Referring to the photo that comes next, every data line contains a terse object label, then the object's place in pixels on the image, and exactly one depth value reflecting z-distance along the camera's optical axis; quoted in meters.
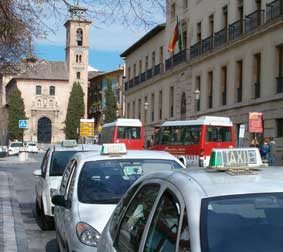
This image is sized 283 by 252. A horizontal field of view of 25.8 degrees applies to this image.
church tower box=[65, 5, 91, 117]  129.62
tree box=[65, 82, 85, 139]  124.44
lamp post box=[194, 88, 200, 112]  43.94
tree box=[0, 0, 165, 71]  12.14
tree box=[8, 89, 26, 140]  122.62
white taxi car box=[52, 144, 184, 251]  6.93
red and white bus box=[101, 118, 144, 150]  43.97
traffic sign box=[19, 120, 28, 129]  48.88
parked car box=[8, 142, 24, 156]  72.39
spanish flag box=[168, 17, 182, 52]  51.59
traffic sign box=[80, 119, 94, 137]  62.41
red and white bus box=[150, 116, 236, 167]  32.75
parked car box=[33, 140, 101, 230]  12.07
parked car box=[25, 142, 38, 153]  84.47
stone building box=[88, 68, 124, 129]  107.38
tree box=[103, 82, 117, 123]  102.89
